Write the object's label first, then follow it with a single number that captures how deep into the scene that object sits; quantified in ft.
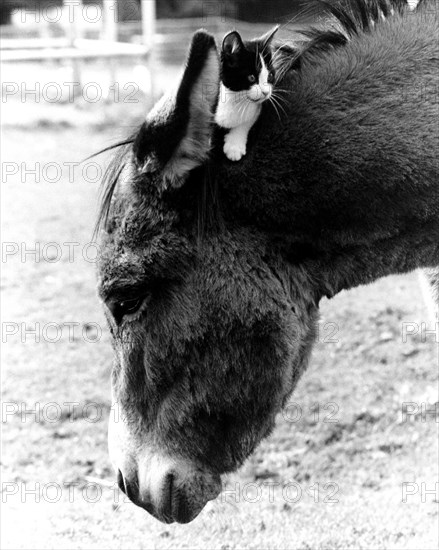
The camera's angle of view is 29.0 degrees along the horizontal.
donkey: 8.81
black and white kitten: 8.30
